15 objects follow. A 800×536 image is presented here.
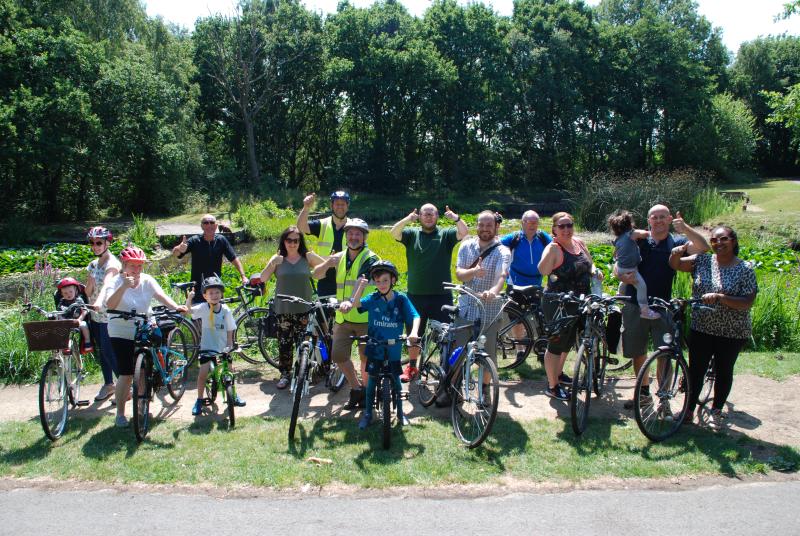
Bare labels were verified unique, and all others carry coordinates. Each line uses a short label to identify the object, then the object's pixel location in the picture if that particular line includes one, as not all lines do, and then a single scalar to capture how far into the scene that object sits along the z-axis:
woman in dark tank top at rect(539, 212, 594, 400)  6.05
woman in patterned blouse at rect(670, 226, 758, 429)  5.29
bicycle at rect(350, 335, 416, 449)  5.16
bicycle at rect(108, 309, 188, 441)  5.46
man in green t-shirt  6.57
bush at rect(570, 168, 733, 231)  18.53
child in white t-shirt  6.07
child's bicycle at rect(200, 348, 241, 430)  5.87
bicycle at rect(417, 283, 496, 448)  5.24
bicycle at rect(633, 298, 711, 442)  5.39
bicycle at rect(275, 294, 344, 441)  5.48
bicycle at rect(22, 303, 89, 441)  5.55
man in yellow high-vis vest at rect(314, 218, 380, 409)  6.01
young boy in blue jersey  5.50
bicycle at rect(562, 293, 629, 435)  5.39
